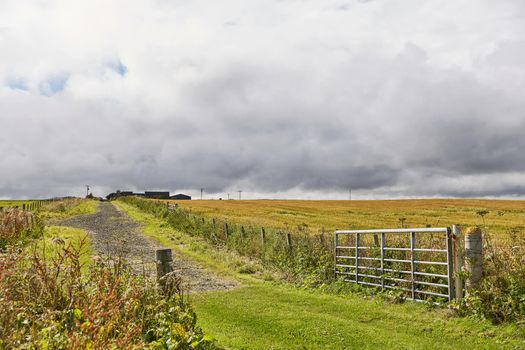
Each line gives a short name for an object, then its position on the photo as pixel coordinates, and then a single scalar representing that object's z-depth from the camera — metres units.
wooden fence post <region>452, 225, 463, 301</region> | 10.77
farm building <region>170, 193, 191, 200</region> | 147.85
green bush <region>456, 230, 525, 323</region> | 9.53
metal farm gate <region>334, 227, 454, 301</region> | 11.60
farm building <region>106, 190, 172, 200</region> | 124.06
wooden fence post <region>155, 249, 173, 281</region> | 7.47
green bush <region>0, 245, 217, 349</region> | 4.66
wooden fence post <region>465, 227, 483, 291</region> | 10.42
